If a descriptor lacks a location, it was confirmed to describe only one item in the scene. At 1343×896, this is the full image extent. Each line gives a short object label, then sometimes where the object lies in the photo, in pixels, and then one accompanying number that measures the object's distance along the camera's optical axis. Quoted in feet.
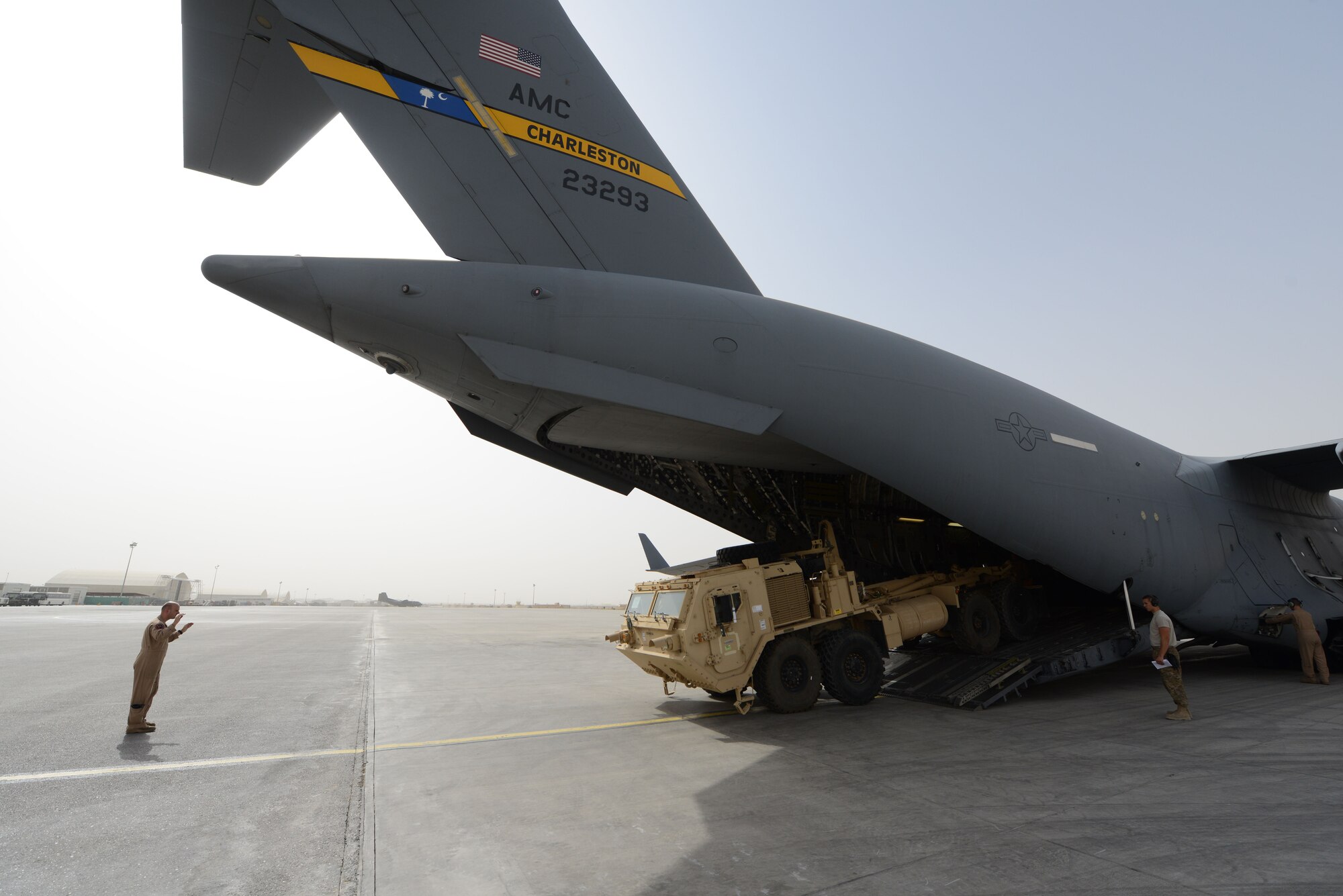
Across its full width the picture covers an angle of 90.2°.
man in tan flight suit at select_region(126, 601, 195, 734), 19.54
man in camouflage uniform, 21.66
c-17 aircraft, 15.70
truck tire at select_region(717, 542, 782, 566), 25.50
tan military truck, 22.35
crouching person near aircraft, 29.07
